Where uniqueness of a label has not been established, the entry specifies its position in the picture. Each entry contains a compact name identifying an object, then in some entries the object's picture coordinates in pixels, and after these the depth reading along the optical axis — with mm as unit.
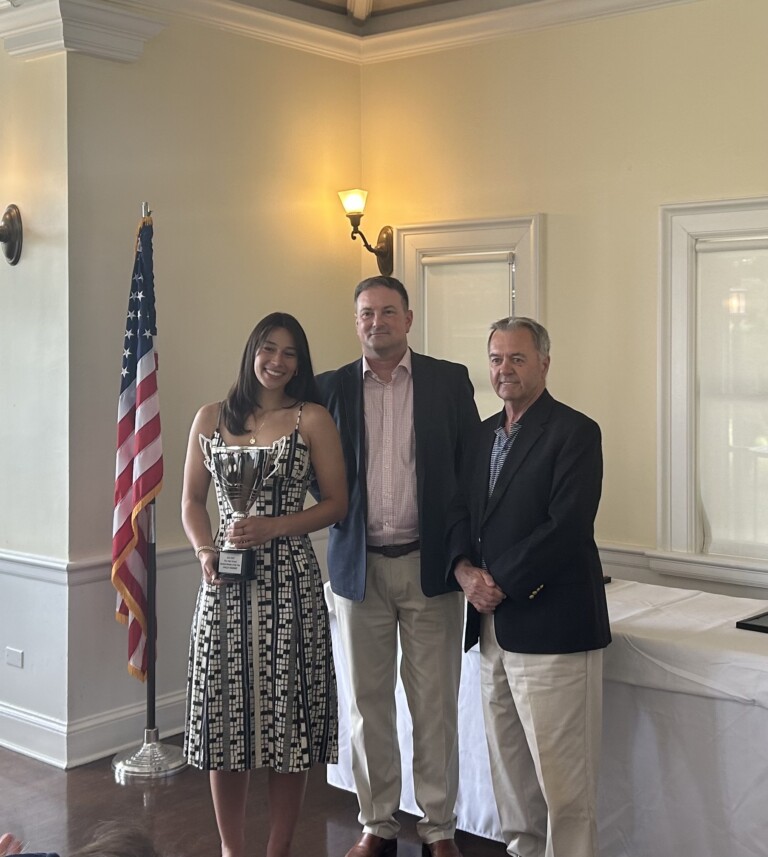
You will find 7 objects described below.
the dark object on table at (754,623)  3520
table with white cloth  3223
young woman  3361
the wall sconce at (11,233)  4922
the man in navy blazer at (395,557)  3631
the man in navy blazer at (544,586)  3219
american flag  4652
